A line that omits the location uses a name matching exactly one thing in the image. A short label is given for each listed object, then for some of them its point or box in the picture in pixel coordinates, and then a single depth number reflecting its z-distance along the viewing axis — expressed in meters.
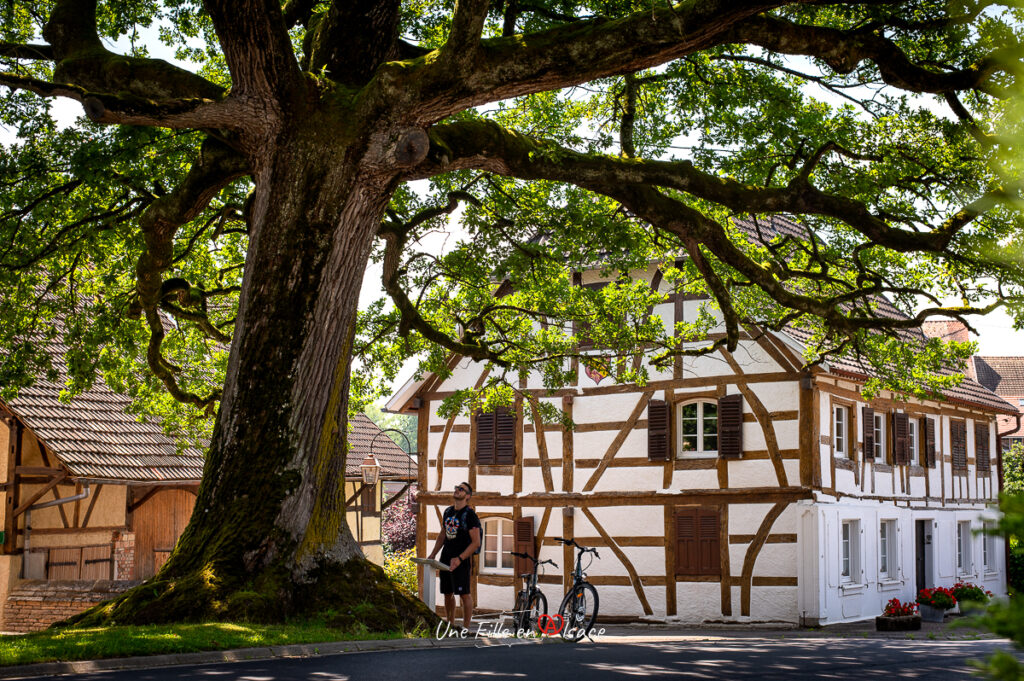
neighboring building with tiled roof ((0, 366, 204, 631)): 18.50
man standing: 10.53
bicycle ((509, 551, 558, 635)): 12.95
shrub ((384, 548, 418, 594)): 28.19
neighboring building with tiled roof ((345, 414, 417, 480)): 31.30
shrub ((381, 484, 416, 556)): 37.38
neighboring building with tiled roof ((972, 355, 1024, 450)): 56.72
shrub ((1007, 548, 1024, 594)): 30.25
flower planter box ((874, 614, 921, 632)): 20.73
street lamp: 24.36
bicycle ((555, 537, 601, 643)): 12.40
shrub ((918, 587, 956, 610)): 22.77
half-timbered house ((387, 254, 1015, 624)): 21.12
